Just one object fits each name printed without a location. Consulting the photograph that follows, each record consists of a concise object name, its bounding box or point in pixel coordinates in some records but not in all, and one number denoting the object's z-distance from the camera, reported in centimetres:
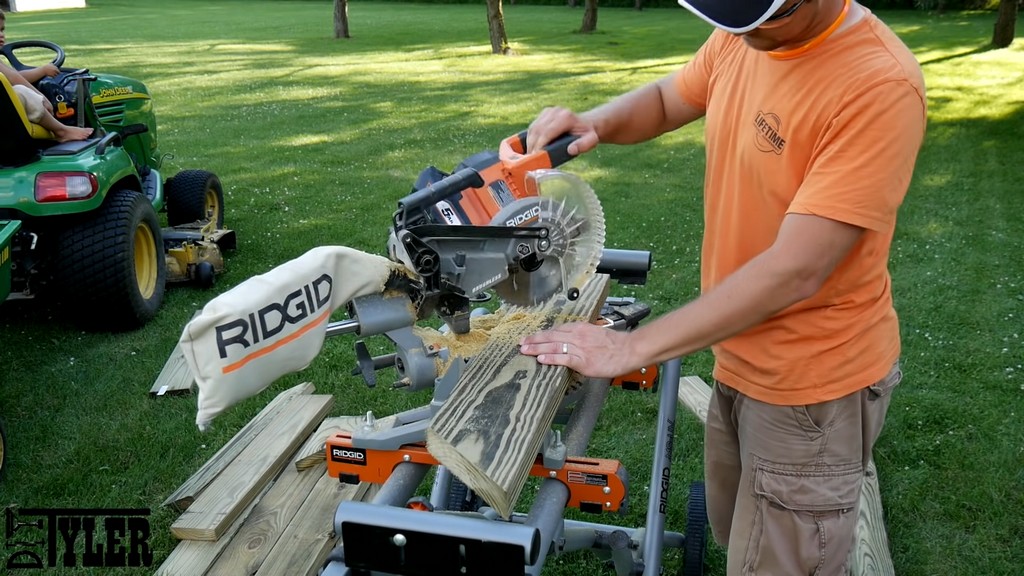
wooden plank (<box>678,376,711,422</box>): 432
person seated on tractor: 545
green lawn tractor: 503
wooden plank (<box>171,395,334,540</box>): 337
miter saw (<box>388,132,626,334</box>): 198
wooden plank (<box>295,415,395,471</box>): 386
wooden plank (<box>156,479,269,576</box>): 321
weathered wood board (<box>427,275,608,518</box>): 173
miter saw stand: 175
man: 171
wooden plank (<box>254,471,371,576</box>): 323
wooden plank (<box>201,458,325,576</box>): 326
